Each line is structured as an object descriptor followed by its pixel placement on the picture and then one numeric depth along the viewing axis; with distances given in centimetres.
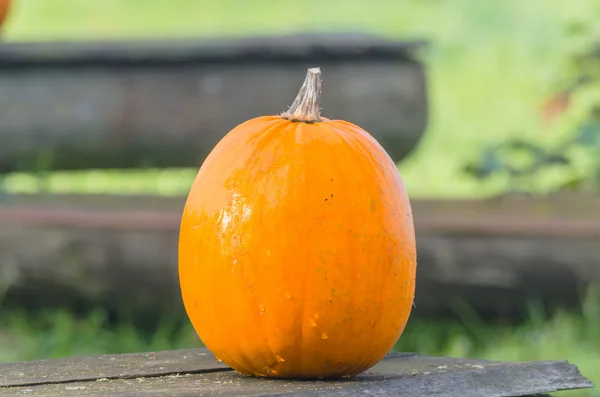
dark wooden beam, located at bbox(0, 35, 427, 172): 811
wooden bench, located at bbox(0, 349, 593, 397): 312
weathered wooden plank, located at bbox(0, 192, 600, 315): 699
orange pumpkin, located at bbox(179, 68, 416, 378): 321
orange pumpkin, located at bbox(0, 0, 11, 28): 889
